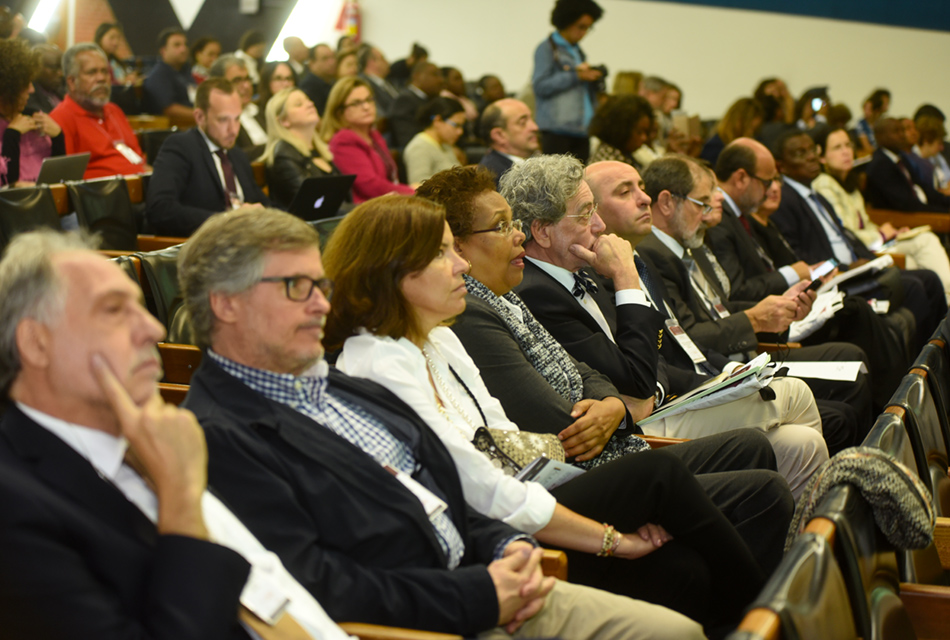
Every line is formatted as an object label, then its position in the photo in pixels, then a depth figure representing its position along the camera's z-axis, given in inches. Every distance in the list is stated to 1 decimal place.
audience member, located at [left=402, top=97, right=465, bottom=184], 222.5
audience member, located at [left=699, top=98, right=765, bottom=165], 254.4
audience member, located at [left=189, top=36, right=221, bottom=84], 332.2
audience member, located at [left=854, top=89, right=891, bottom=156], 418.6
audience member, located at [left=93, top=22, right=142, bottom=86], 303.3
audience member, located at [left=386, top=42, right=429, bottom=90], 398.0
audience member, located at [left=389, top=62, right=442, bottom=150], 284.8
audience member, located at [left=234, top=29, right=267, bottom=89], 358.0
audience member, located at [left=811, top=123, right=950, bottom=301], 224.5
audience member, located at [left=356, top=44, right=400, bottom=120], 341.1
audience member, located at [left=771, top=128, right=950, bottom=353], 187.6
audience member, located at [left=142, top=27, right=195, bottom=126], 296.0
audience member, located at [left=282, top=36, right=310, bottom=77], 356.8
